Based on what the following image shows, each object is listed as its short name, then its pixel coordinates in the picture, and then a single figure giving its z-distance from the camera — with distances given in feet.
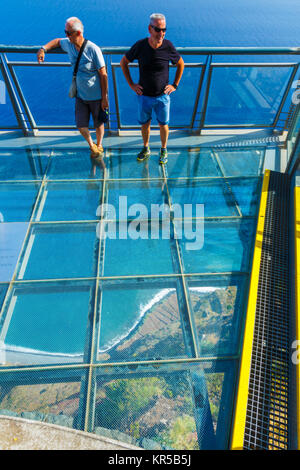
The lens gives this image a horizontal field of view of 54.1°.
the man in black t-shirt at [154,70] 11.63
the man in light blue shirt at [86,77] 11.66
